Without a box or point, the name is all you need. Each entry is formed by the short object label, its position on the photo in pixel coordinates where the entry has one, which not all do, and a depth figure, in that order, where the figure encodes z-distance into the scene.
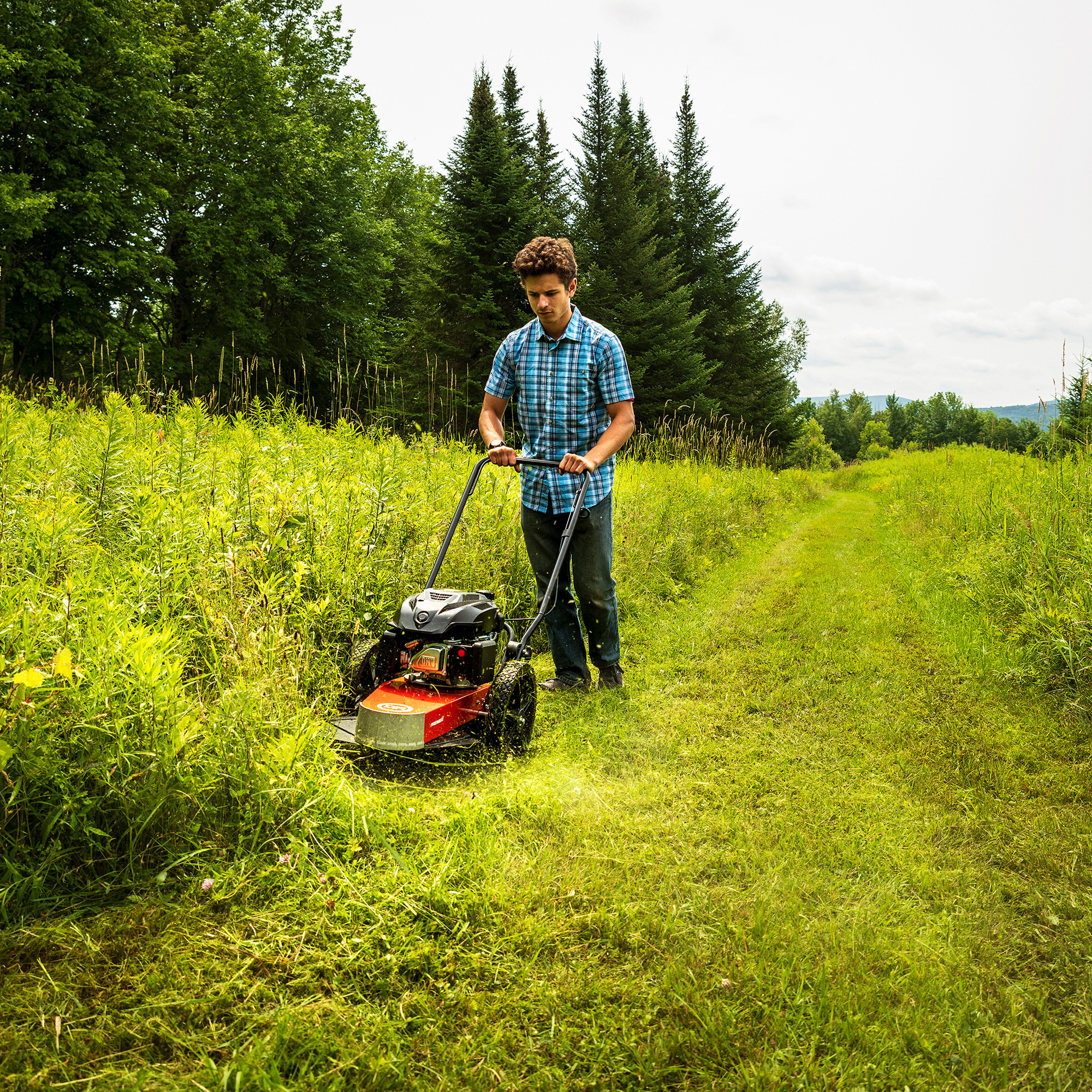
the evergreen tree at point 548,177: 26.83
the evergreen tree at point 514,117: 24.14
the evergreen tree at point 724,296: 28.80
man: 4.15
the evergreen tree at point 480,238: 21.11
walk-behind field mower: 3.20
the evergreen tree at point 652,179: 27.81
